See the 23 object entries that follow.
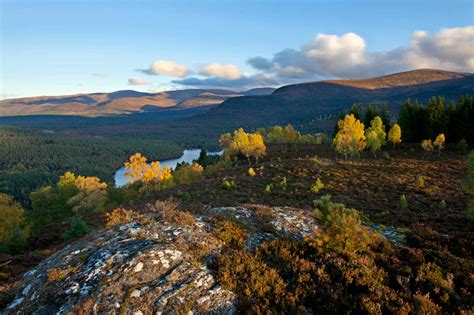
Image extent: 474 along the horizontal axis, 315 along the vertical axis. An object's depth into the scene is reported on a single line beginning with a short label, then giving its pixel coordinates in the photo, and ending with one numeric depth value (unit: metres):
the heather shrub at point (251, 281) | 8.20
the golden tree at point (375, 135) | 58.98
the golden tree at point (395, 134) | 61.84
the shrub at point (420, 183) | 34.16
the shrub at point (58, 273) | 9.34
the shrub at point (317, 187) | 34.62
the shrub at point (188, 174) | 72.62
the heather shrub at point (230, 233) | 11.30
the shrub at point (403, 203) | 25.31
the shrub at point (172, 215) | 12.43
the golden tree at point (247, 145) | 72.38
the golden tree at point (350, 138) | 58.22
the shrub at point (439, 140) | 54.58
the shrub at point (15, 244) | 25.03
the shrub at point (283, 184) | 38.22
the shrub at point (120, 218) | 12.74
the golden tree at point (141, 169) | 55.03
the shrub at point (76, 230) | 23.14
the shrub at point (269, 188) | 37.03
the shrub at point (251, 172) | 49.97
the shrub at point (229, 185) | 41.48
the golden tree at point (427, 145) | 54.47
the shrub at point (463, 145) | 58.09
